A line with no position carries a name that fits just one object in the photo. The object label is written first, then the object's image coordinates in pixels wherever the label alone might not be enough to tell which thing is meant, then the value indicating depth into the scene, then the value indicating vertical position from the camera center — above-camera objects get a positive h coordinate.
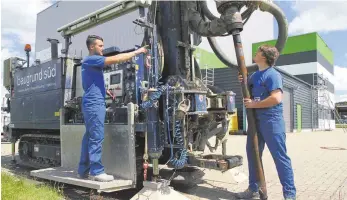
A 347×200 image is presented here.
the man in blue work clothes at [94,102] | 4.37 +0.22
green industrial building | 23.06 +2.62
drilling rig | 4.46 +0.29
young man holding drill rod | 4.01 +0.01
